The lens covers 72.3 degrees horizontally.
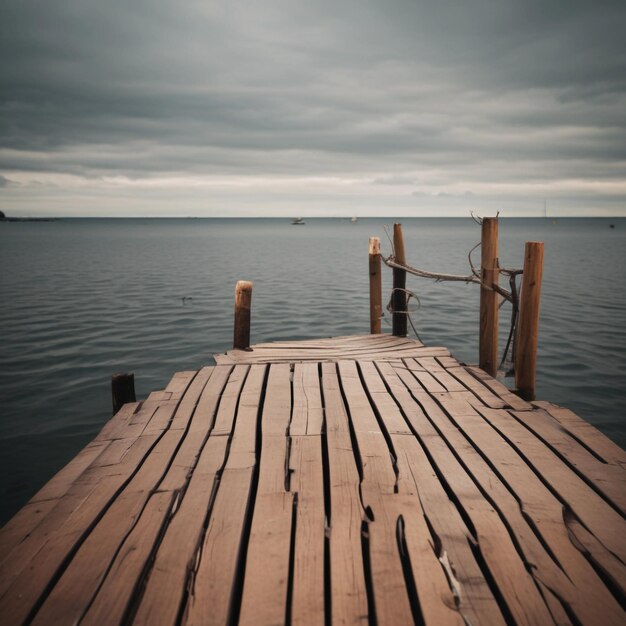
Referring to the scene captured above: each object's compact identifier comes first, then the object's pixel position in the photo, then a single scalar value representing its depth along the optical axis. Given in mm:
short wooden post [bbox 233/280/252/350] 7258
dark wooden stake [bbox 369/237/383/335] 8836
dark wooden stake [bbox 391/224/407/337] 8777
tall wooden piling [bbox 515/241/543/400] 5570
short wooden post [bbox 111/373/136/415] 5309
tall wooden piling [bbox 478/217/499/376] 6398
